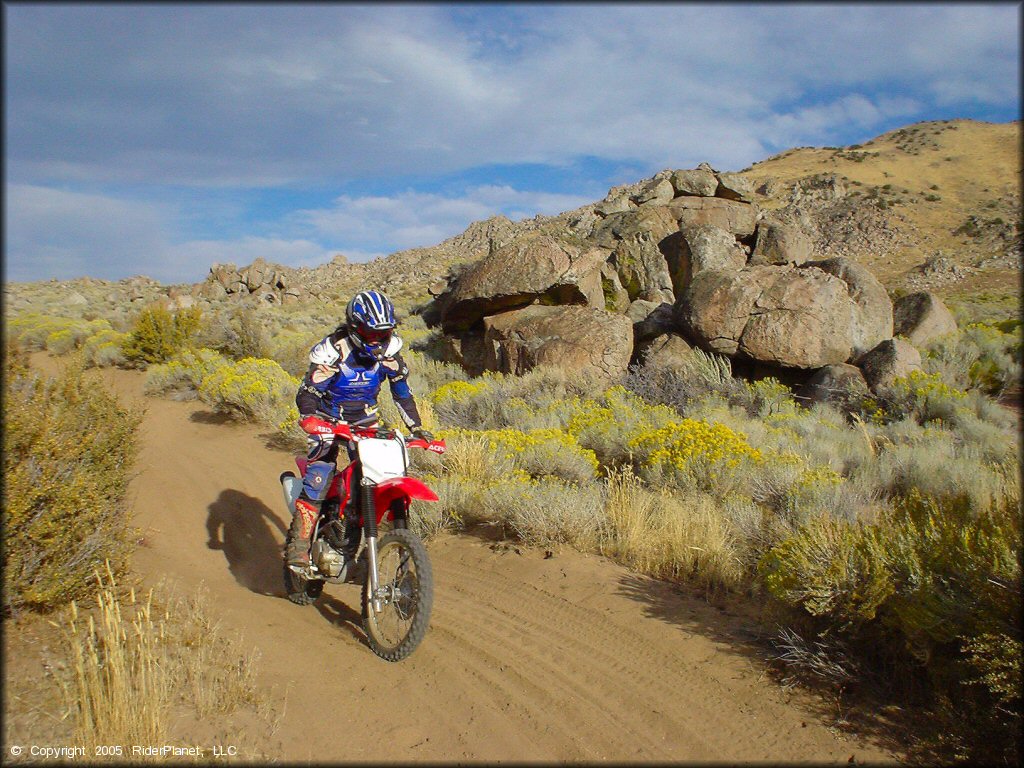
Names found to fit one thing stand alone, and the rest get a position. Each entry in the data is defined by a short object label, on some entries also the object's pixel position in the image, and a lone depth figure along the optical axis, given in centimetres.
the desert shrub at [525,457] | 697
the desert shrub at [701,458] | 643
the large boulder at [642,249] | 1612
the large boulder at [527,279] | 1393
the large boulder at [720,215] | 1805
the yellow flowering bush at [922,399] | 935
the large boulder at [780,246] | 1700
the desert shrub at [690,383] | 1062
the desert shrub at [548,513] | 566
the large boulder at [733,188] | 1972
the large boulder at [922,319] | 1380
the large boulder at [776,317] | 1150
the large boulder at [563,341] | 1226
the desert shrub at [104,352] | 1692
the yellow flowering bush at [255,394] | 1050
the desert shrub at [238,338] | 1631
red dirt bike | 392
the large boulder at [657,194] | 1986
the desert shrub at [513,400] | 962
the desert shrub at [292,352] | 1508
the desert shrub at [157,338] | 1638
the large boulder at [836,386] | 1049
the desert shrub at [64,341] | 1844
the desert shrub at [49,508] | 359
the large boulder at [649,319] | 1381
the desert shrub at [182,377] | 1328
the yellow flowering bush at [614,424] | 775
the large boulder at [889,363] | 1077
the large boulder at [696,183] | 1989
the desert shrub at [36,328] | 1869
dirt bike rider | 450
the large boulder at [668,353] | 1212
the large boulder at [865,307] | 1190
